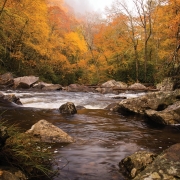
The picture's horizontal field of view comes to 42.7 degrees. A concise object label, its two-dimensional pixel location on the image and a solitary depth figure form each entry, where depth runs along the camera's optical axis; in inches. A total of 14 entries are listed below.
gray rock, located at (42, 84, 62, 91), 725.3
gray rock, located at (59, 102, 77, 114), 340.1
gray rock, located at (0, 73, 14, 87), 729.6
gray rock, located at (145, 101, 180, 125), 285.4
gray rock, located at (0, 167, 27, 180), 101.4
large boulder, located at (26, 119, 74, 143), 193.3
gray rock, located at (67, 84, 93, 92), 724.3
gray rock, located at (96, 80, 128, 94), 700.0
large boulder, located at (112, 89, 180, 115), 335.8
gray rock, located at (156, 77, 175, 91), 396.9
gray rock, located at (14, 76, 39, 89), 714.8
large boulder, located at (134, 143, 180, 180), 109.0
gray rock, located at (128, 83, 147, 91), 699.5
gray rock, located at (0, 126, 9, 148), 117.6
